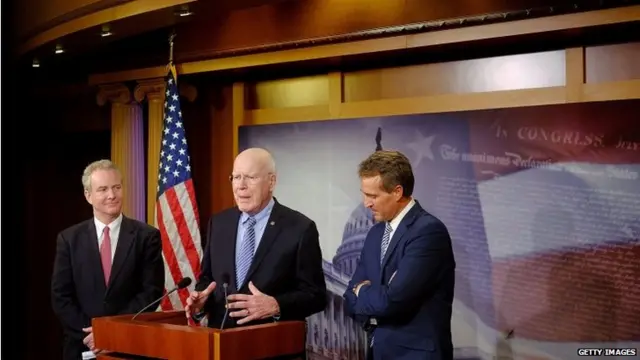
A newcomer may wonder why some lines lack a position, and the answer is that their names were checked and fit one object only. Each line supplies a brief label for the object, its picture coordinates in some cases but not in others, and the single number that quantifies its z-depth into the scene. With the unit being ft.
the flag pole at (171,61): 18.03
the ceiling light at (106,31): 16.37
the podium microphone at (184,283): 9.61
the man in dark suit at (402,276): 9.75
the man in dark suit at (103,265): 11.98
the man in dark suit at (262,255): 10.30
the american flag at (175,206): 17.66
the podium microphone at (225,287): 9.34
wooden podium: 8.54
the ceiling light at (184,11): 14.74
